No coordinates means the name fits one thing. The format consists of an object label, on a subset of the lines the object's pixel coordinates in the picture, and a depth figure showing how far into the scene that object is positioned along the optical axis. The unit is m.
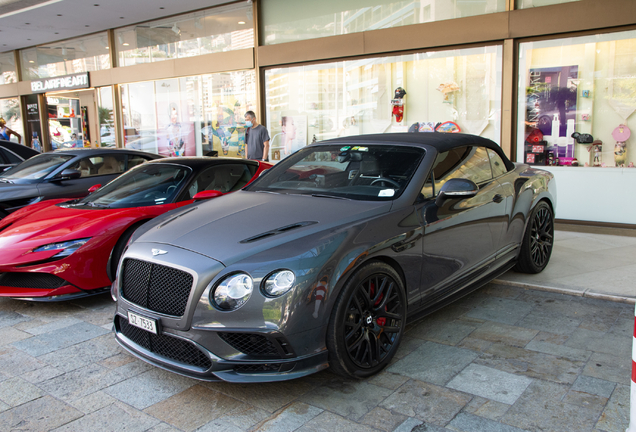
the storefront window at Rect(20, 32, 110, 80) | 15.21
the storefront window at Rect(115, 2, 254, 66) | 11.76
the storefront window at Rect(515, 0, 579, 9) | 7.92
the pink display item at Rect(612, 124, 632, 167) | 7.87
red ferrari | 4.44
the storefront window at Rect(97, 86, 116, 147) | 15.12
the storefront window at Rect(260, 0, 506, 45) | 8.80
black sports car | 6.86
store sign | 15.48
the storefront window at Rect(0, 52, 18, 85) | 18.64
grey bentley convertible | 2.76
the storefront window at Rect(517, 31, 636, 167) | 7.77
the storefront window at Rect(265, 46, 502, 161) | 8.89
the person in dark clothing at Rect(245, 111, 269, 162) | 10.24
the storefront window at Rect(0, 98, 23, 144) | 18.56
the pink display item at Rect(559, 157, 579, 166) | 8.23
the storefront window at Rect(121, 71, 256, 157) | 12.27
